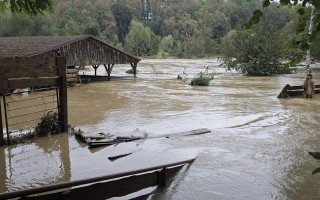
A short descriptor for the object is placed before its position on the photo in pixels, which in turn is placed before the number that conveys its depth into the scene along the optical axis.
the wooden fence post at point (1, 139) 9.89
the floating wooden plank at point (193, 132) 11.71
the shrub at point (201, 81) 27.91
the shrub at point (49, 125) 11.28
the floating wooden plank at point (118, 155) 9.22
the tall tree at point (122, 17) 109.69
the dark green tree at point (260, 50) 37.31
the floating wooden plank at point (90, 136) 10.78
